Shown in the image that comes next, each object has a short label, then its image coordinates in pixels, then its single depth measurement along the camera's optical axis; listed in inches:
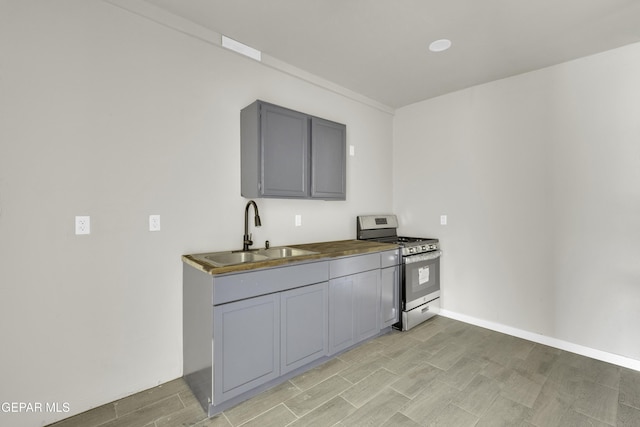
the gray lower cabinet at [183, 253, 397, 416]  71.8
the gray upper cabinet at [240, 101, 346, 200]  94.0
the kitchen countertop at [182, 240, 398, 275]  72.3
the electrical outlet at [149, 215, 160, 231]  83.0
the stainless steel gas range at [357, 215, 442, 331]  124.7
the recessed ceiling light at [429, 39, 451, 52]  97.9
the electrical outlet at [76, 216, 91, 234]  72.3
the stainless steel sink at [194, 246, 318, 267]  89.7
